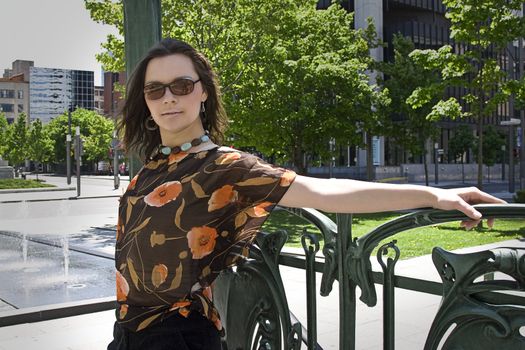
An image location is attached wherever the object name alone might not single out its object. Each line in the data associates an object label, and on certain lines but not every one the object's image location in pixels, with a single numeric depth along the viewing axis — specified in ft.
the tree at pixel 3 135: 202.80
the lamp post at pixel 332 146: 86.56
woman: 6.12
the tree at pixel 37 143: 200.93
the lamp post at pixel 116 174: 119.96
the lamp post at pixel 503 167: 168.66
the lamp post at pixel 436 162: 142.99
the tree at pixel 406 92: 115.96
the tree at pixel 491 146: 170.60
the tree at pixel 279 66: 56.90
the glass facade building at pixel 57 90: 464.24
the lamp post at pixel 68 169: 139.50
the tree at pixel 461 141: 172.55
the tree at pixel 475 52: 55.16
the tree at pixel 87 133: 233.27
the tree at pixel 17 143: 196.54
